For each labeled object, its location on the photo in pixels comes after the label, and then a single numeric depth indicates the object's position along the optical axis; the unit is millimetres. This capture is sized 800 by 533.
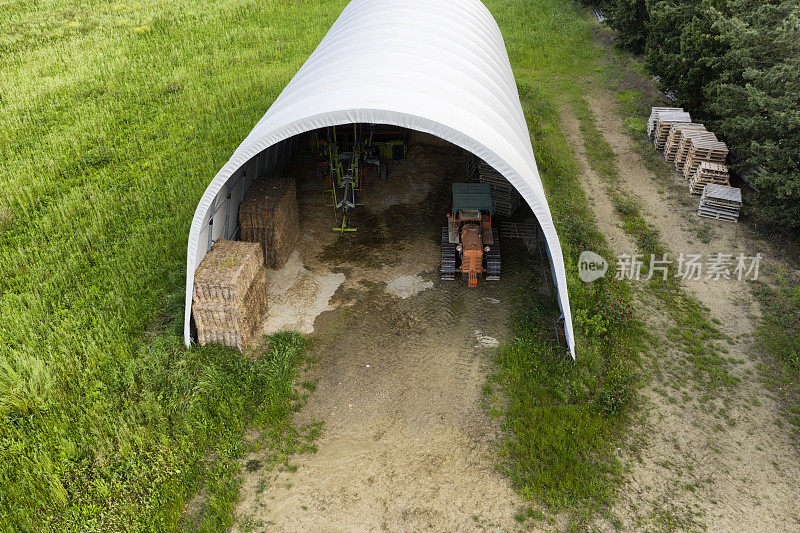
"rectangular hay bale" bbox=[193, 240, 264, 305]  10234
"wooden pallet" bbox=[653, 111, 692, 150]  18344
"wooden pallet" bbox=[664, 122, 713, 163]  17641
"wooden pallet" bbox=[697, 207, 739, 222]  15133
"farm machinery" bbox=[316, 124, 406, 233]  15281
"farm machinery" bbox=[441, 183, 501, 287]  12641
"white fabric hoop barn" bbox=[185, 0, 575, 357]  9820
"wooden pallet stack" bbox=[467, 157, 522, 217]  15094
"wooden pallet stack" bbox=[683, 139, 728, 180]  16312
